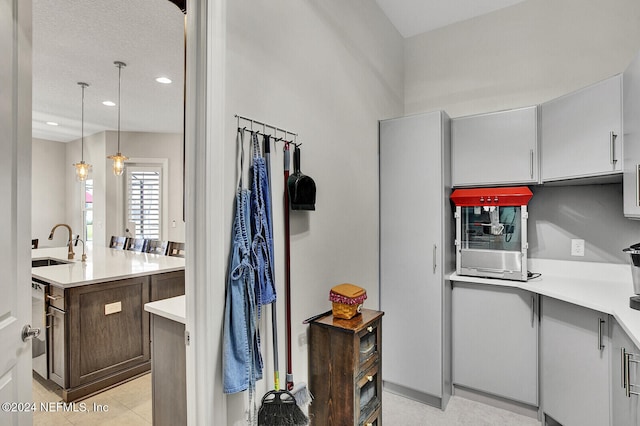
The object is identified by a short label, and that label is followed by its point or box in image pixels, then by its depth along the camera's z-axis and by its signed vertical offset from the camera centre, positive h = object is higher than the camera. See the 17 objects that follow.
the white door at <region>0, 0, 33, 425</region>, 1.06 +0.03
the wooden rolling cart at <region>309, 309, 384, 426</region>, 1.77 -0.85
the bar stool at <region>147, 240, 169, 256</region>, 4.42 -0.42
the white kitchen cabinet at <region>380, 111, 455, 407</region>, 2.50 -0.30
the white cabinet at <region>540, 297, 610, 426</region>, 1.83 -0.89
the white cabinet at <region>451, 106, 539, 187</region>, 2.45 +0.50
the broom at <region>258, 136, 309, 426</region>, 1.45 -0.85
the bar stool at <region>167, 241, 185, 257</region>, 4.35 -0.45
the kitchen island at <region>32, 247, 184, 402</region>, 2.67 -0.88
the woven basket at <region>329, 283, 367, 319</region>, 1.90 -0.49
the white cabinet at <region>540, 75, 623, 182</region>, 1.96 +0.51
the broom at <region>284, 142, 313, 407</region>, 1.72 -0.36
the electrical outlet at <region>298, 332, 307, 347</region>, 1.87 -0.70
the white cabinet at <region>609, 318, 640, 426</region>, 1.44 -0.76
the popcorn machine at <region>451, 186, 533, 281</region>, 2.44 -0.13
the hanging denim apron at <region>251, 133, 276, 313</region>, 1.48 -0.07
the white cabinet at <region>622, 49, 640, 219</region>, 1.73 +0.40
